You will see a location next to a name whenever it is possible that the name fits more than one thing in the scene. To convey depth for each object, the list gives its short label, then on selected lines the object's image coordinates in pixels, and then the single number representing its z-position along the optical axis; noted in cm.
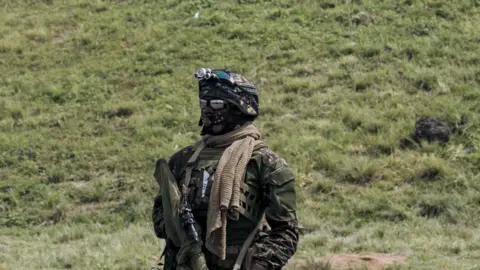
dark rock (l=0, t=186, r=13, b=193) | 2294
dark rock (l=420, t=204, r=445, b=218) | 1912
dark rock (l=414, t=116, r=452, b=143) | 2233
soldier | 770
